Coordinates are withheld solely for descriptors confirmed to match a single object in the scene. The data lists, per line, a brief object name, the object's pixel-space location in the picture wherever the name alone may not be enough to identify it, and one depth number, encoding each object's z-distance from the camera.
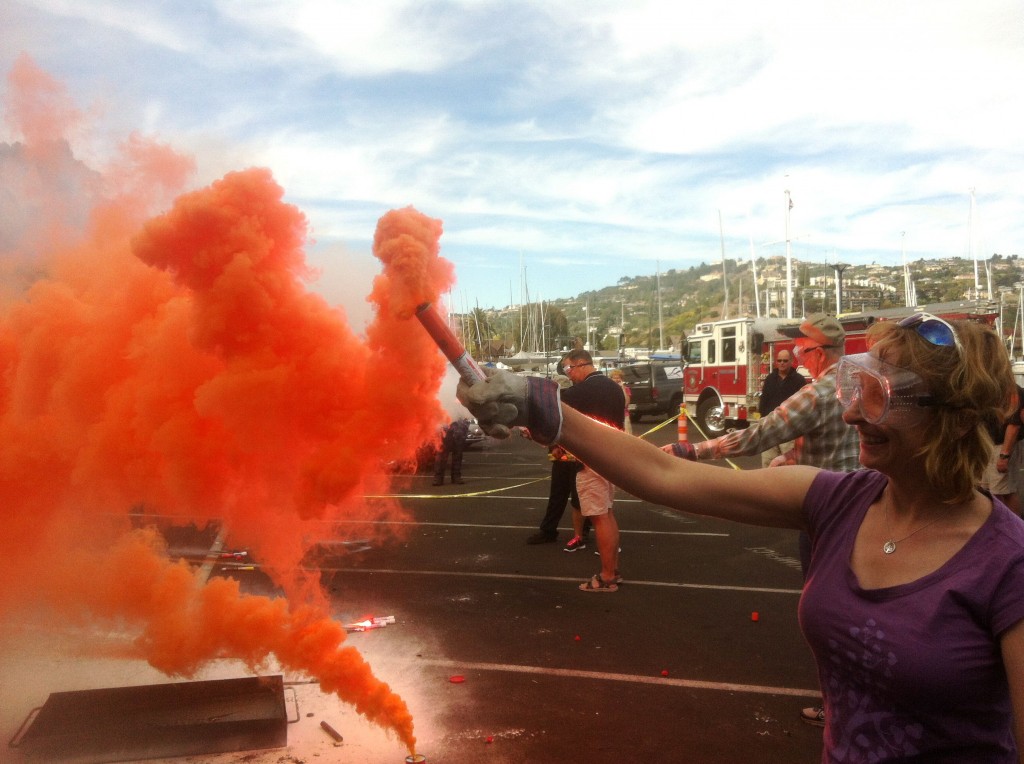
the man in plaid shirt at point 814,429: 4.23
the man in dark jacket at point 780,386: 7.70
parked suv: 25.67
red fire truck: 17.31
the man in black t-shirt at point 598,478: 6.92
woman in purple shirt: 1.49
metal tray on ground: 3.89
